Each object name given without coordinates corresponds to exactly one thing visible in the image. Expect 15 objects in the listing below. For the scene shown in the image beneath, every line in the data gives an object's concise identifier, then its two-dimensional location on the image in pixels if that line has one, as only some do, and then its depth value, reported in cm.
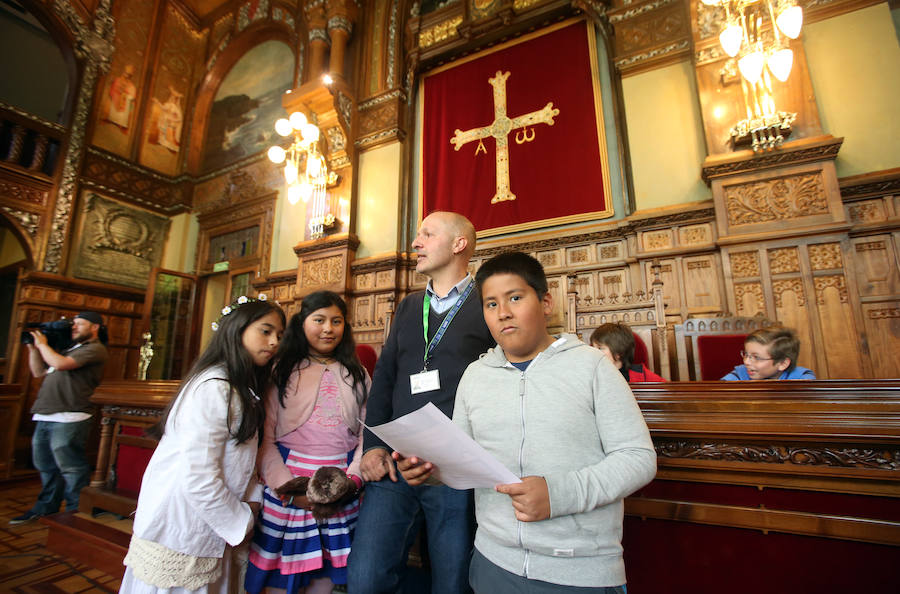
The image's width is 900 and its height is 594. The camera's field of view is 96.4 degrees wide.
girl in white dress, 117
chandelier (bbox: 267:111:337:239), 513
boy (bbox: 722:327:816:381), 194
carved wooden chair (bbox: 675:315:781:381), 269
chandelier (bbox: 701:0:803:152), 305
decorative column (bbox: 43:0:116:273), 605
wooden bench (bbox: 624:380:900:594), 96
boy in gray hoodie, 75
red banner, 449
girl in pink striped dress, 130
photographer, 293
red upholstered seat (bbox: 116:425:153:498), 239
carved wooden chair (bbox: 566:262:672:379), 337
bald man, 110
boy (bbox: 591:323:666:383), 234
